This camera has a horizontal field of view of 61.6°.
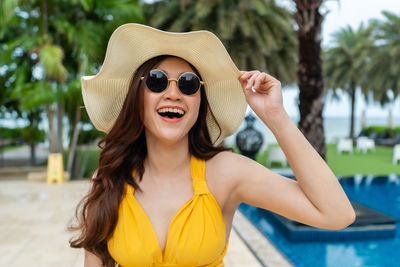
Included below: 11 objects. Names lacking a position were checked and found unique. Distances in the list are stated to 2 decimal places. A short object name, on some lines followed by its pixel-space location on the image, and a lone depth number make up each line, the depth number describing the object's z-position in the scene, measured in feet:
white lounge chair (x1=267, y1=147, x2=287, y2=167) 37.60
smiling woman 4.11
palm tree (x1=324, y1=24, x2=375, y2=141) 63.31
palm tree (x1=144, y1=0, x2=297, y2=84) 37.63
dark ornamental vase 37.50
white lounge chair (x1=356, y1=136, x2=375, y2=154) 54.65
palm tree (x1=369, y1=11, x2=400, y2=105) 58.92
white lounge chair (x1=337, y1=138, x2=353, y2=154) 52.60
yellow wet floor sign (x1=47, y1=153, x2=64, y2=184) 28.45
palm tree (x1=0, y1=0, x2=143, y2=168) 26.99
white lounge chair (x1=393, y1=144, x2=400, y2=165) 41.10
